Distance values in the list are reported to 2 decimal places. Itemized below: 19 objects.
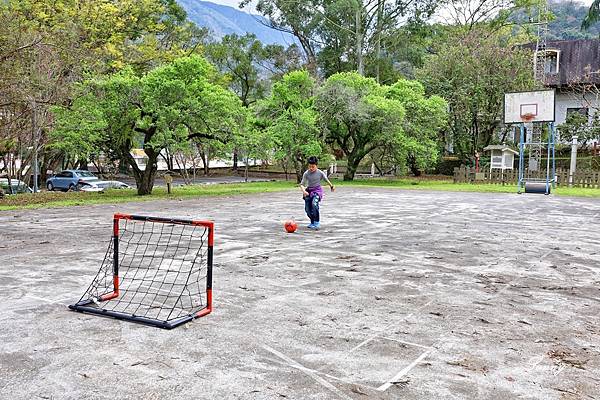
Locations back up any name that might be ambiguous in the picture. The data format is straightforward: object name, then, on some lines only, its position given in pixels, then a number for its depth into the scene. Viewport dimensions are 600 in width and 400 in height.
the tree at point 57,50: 18.92
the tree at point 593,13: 21.96
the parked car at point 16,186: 26.40
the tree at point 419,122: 30.53
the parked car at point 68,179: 29.56
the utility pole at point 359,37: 43.28
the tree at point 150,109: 20.16
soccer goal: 5.41
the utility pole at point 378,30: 45.62
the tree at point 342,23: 45.38
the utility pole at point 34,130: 21.80
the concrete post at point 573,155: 30.95
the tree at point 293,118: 28.50
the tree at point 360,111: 29.11
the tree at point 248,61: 47.00
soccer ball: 11.23
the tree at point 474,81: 34.94
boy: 11.95
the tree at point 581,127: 32.91
